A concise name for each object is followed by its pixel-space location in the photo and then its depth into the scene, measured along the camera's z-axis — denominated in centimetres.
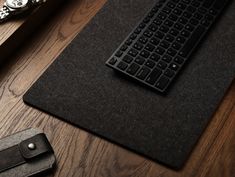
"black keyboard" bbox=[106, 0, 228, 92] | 95
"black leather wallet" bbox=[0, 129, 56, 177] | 84
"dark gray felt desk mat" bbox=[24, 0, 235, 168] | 89
